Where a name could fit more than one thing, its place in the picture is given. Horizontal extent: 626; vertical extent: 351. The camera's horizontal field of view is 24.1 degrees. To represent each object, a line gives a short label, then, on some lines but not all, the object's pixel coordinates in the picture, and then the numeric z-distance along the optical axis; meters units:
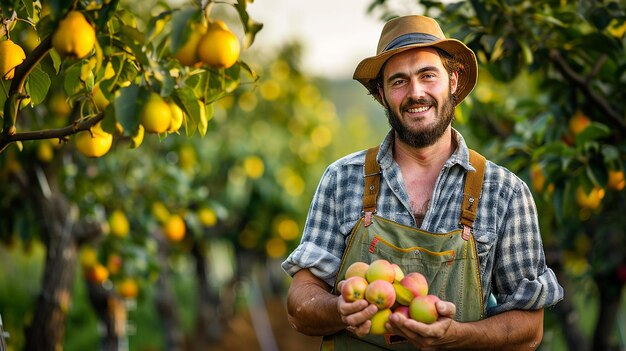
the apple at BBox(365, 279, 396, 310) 2.90
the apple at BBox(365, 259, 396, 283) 2.95
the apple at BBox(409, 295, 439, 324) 2.90
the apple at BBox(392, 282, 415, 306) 2.94
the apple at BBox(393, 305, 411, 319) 2.93
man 3.10
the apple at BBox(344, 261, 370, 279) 2.99
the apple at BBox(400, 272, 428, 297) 2.95
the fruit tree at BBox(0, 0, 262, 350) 2.90
